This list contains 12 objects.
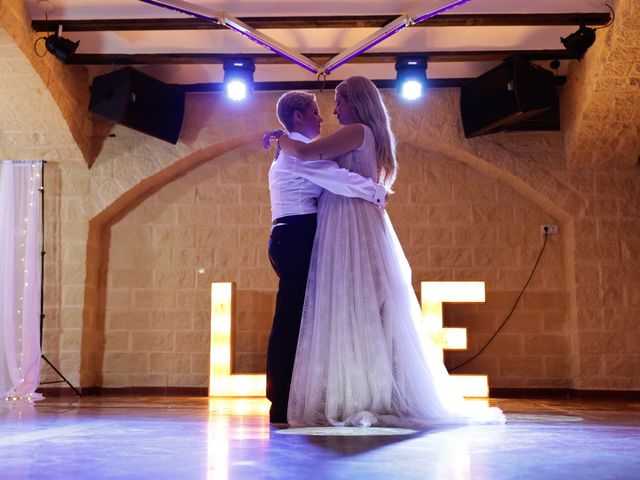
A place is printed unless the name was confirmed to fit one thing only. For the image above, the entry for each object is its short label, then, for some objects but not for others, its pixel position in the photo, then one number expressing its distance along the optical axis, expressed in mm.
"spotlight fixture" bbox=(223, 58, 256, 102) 6109
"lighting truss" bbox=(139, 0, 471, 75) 4855
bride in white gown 2992
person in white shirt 3160
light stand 6301
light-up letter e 5957
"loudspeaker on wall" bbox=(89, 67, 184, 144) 6195
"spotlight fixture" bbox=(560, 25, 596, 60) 5414
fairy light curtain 5992
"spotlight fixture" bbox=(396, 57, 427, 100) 6090
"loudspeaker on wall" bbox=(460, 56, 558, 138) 5945
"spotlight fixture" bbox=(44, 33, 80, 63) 5629
